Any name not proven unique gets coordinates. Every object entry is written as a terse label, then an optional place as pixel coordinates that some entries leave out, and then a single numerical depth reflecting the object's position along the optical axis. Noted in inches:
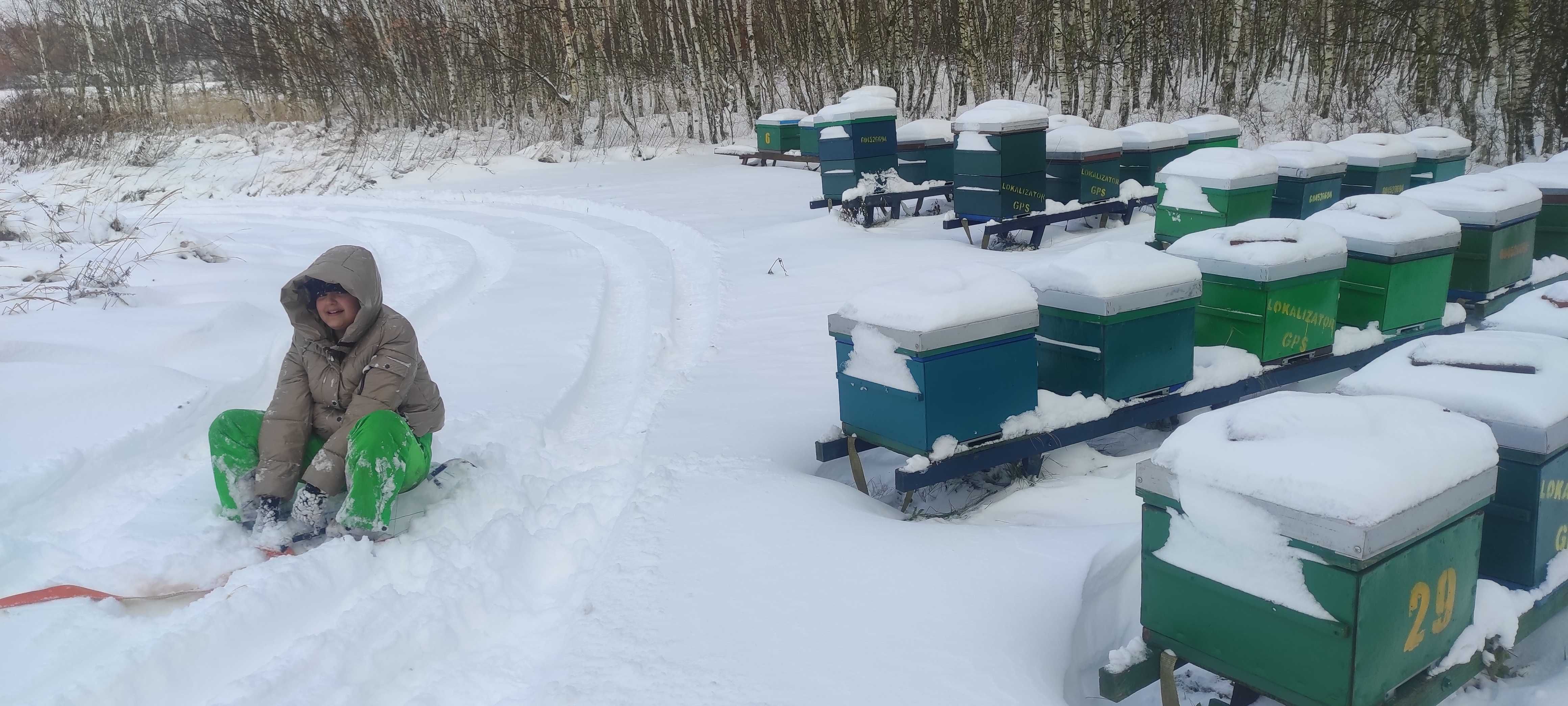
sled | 126.4
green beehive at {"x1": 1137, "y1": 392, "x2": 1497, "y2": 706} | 87.3
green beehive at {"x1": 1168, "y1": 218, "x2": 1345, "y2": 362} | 182.7
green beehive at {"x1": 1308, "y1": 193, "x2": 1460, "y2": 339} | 200.7
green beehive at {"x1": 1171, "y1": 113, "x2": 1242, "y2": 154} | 384.8
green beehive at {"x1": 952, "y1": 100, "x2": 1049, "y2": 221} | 335.6
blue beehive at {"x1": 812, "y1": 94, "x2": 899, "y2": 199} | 397.7
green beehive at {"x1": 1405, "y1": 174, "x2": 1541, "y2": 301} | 223.6
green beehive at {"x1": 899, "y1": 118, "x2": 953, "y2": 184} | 419.2
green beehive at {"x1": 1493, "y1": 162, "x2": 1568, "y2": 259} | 248.7
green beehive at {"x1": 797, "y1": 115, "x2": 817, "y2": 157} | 497.7
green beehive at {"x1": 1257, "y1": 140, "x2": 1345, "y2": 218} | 299.7
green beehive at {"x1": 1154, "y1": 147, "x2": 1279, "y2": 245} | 273.1
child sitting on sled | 144.9
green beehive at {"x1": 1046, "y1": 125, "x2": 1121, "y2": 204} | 366.0
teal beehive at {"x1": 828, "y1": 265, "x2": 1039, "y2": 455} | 151.8
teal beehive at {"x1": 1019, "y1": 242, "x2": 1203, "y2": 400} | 165.6
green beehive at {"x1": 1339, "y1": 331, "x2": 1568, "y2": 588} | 103.8
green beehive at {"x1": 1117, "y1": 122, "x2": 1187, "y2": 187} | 373.4
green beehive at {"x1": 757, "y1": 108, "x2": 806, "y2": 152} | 570.3
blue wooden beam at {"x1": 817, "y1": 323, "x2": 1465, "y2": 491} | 157.2
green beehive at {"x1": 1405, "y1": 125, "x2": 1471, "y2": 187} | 332.8
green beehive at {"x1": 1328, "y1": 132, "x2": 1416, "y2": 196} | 312.8
